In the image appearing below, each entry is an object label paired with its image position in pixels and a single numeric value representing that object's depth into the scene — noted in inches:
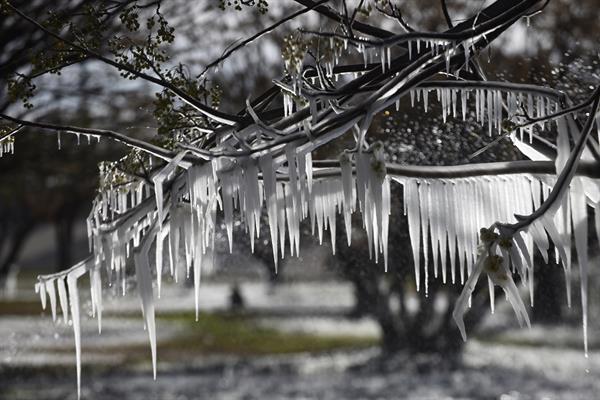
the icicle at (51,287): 361.7
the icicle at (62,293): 361.4
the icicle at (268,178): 292.5
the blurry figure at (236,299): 1240.8
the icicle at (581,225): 286.5
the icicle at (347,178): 297.1
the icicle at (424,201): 354.0
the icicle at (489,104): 359.9
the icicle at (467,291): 259.6
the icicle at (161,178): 298.7
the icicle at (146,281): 325.4
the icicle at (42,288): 372.2
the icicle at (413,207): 352.8
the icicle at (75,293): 358.0
